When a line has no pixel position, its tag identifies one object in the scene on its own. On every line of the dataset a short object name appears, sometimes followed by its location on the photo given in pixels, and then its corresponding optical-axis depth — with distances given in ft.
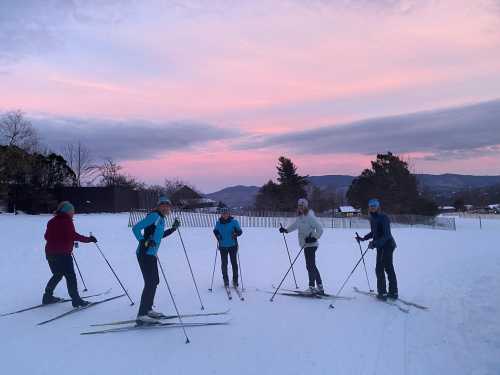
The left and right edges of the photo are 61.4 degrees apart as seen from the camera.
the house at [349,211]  174.03
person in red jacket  21.30
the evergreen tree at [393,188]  157.28
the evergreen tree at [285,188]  169.17
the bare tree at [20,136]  102.58
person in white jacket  24.22
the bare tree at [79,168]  160.70
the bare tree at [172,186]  190.11
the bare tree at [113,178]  161.38
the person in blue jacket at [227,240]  26.37
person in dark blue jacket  23.15
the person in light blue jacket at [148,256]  18.19
